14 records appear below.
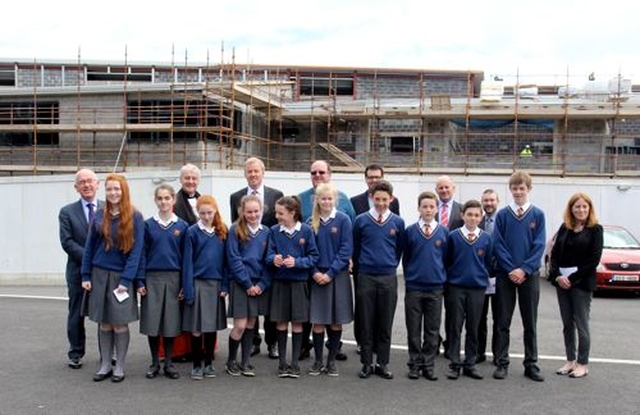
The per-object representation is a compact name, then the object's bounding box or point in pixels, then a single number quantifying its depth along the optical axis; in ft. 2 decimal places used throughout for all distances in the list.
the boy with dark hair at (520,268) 18.98
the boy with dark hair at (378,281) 18.86
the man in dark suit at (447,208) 21.39
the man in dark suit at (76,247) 19.67
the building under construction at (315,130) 74.38
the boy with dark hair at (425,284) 18.90
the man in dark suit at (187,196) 20.48
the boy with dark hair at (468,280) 19.08
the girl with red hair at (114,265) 18.08
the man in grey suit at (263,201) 20.89
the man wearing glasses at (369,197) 21.58
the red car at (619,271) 39.42
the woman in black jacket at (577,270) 19.06
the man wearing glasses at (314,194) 20.76
